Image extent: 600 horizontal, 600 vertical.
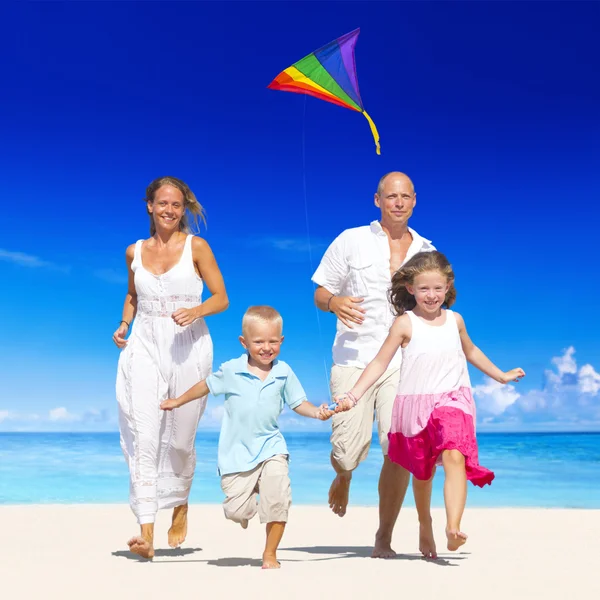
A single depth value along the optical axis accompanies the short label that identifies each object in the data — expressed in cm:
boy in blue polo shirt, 539
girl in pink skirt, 533
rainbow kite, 800
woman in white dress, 616
